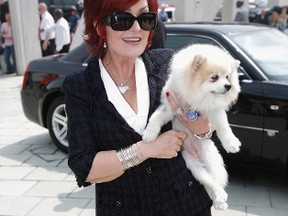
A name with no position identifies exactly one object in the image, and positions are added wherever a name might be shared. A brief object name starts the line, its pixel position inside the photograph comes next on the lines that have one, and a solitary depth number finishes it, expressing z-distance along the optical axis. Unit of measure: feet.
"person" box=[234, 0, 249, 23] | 47.14
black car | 13.84
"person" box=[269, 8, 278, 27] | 54.34
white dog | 6.86
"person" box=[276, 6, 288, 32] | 52.18
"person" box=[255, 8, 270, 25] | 59.19
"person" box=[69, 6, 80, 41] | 52.00
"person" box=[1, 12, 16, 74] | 42.57
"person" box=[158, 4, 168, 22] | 55.88
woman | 5.95
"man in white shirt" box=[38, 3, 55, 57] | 41.83
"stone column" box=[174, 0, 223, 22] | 41.04
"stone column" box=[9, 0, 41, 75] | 41.47
